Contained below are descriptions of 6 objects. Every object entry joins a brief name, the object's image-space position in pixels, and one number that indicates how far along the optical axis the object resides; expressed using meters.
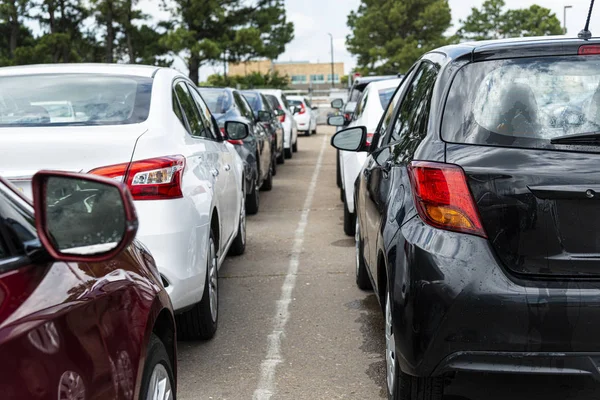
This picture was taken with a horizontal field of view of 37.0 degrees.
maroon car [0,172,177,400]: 1.96
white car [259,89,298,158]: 20.55
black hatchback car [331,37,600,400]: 3.30
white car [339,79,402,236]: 8.48
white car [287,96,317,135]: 30.89
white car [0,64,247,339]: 4.50
